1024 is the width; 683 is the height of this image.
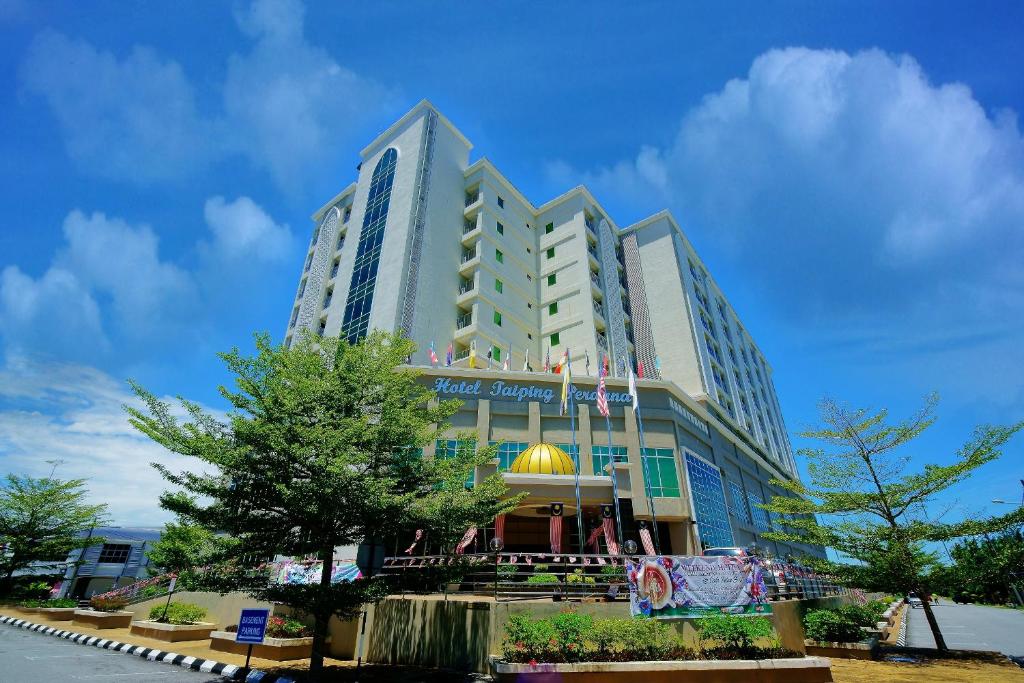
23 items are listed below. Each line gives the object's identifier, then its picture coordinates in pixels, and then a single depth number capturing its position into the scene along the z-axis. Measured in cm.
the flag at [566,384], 2775
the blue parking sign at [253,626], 1209
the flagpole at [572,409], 2912
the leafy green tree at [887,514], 1852
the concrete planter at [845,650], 1650
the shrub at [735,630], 1239
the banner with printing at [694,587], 1361
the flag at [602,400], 2525
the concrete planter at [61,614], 2581
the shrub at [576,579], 1662
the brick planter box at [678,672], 1117
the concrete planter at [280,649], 1577
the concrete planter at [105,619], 2327
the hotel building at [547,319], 3084
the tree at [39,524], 3022
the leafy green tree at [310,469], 1289
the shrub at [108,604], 2464
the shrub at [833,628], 1727
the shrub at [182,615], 2221
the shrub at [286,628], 1642
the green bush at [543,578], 1727
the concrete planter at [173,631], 1944
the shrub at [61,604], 2733
